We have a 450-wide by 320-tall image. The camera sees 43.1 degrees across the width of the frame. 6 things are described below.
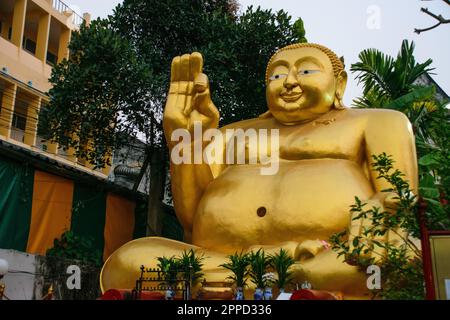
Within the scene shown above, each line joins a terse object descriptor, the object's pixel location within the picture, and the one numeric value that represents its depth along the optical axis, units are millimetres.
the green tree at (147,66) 8039
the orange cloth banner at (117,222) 8805
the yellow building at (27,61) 12961
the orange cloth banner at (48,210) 7543
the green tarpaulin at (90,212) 8250
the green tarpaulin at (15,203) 7078
